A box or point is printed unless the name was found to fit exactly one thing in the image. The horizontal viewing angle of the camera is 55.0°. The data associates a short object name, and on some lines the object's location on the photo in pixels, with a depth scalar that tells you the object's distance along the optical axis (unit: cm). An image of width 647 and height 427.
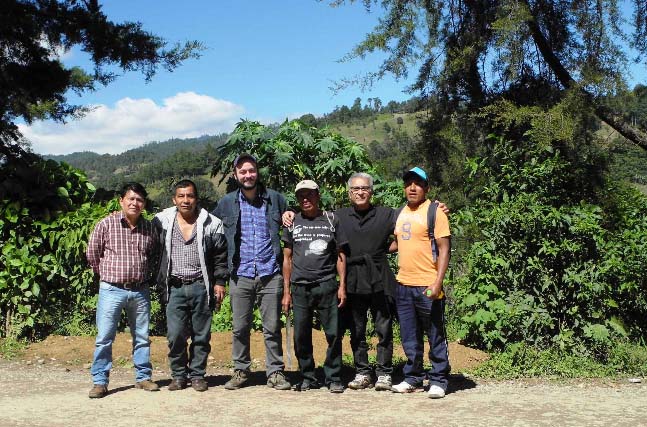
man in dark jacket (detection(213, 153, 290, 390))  507
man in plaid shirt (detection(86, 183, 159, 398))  501
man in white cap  498
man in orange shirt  480
